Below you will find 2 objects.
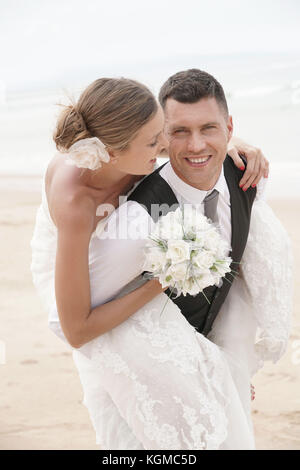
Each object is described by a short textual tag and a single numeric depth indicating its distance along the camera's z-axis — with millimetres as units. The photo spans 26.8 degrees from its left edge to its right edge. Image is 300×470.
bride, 2963
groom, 3283
